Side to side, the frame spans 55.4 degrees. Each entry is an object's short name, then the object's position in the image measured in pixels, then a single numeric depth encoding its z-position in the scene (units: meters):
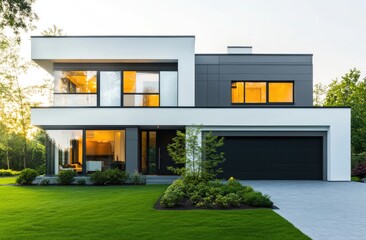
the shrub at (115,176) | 15.46
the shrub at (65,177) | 15.44
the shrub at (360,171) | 18.56
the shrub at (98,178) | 15.36
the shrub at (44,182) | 15.59
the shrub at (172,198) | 9.11
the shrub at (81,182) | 15.63
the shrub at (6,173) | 23.55
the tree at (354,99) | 30.10
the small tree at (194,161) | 12.26
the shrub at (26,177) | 15.50
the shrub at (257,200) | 9.20
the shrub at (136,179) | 15.66
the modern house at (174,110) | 17.02
